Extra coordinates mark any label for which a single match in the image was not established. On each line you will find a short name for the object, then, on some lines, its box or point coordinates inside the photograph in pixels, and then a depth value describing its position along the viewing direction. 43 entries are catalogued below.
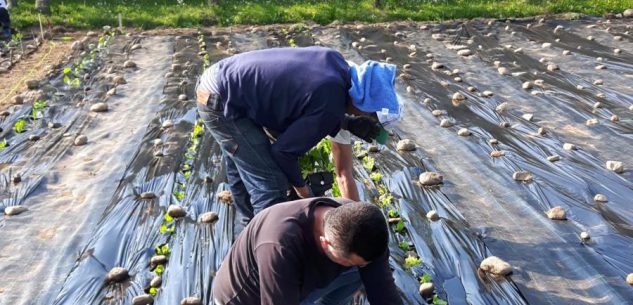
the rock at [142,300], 2.88
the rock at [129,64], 6.72
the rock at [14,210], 3.71
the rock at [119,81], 6.14
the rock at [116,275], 3.08
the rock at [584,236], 3.30
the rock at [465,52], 7.02
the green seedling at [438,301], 2.82
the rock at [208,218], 3.59
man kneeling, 1.85
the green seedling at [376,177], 4.07
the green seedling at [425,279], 2.98
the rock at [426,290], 2.89
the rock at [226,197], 3.80
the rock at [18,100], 5.68
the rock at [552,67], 6.31
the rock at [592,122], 4.88
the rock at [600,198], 3.71
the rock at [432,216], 3.56
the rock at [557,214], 3.52
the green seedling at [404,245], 3.29
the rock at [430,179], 3.97
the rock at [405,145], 4.51
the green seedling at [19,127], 5.02
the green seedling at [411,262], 3.13
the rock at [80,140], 4.72
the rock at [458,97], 5.53
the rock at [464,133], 4.74
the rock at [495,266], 3.01
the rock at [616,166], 4.09
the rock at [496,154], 4.38
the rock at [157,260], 3.23
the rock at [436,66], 6.55
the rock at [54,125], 5.08
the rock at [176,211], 3.64
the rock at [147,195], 3.90
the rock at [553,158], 4.29
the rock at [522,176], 4.00
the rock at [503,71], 6.26
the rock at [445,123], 4.96
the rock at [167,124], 5.00
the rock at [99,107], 5.41
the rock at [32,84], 6.14
